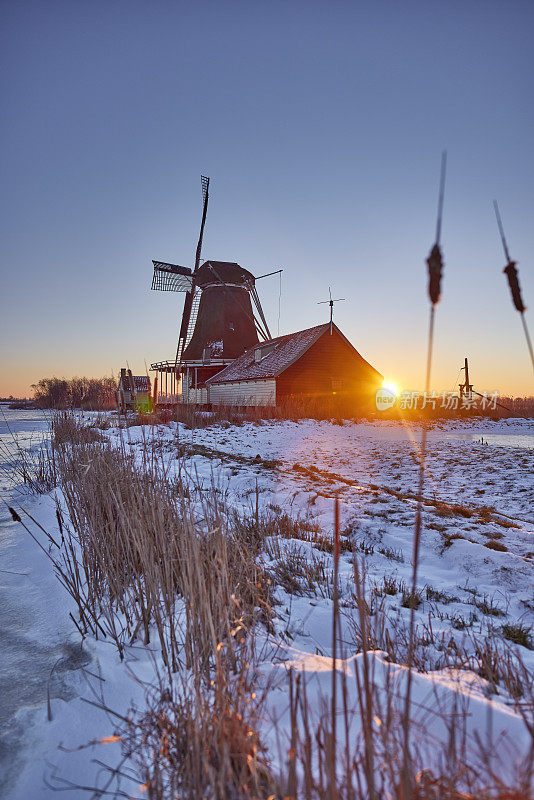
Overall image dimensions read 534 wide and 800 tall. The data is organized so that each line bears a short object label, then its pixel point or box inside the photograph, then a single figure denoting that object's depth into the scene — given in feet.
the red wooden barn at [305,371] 75.41
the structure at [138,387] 73.36
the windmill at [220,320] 103.81
